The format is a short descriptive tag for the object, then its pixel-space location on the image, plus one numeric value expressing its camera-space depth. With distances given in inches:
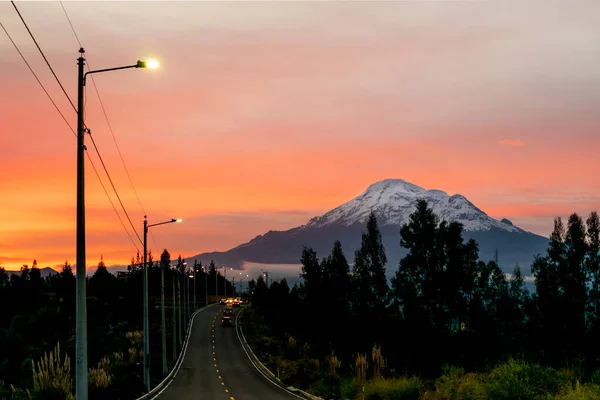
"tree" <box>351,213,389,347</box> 3686.0
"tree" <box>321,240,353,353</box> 3022.6
